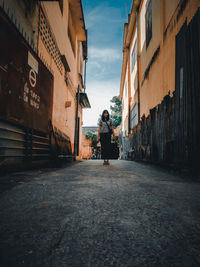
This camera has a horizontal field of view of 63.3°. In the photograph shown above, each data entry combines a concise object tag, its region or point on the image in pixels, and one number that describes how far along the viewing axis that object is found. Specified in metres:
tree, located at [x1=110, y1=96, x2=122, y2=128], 27.48
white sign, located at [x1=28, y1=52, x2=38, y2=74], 3.36
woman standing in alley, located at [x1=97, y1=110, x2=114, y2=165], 5.30
